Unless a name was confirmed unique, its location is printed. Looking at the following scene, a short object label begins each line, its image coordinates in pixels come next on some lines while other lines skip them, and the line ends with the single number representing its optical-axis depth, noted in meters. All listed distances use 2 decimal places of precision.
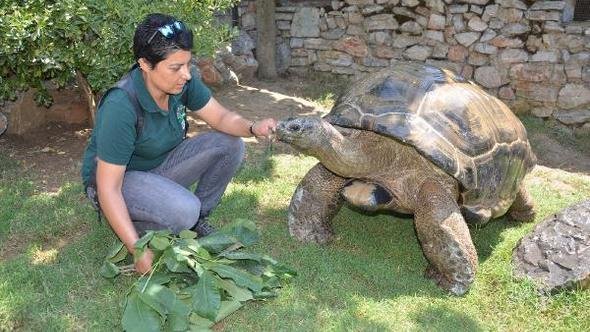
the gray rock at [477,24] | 8.14
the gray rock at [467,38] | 8.25
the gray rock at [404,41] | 8.68
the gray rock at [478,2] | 8.02
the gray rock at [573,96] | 7.88
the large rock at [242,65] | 8.80
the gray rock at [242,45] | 9.10
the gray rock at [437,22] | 8.37
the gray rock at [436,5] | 8.29
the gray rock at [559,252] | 3.48
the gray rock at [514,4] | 7.86
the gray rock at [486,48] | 8.20
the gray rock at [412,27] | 8.55
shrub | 4.67
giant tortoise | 3.49
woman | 2.99
